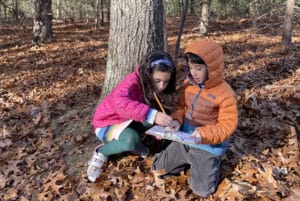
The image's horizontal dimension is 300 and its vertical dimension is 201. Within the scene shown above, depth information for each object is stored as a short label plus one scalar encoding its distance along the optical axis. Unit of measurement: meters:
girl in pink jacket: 2.64
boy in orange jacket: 2.42
